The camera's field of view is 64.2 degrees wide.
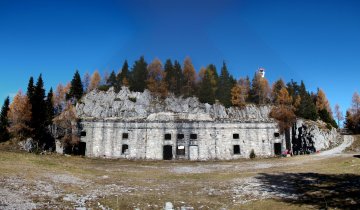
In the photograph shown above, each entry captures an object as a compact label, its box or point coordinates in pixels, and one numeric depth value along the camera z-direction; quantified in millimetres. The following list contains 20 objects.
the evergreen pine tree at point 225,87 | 63688
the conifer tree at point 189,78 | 68125
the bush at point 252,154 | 52512
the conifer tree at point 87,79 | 102431
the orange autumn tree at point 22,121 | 52406
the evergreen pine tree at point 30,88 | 63344
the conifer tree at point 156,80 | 63500
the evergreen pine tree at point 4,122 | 69812
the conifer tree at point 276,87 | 83812
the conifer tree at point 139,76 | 63850
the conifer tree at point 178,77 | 67656
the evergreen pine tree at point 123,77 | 67362
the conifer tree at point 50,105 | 62372
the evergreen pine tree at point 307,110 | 68062
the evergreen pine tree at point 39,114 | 53094
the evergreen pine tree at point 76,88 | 77375
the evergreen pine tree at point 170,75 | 69688
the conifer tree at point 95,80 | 97069
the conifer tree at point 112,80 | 73675
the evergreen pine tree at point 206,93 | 60956
